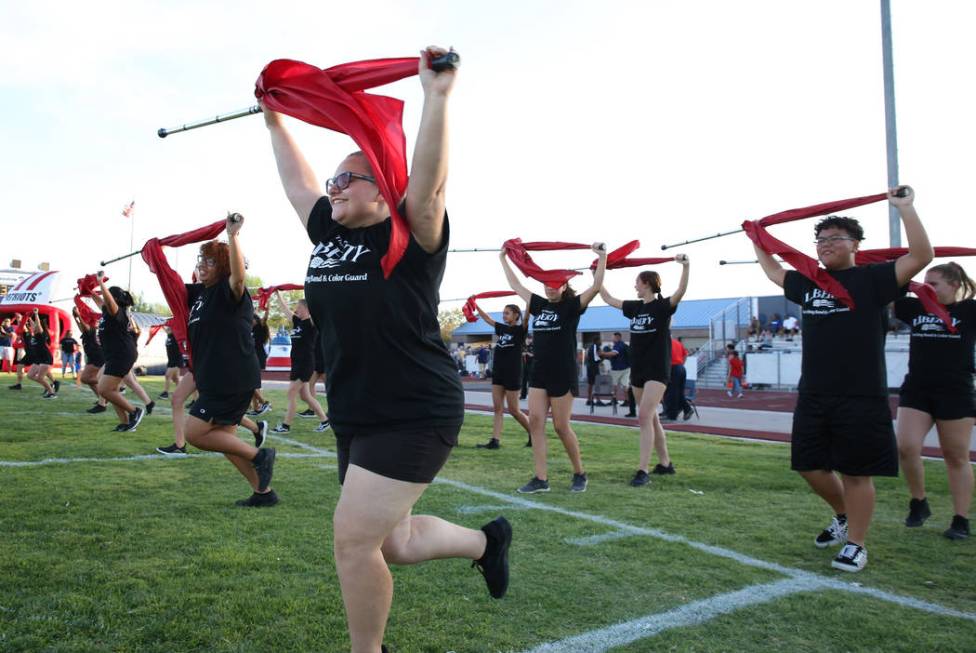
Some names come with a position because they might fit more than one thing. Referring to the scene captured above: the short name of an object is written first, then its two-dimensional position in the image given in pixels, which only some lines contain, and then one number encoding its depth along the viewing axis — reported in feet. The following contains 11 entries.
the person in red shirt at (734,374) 78.89
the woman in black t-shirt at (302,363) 38.29
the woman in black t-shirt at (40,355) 55.83
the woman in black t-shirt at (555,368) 22.33
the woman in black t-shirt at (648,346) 24.23
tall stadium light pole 53.83
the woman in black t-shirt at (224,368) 18.51
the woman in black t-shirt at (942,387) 18.08
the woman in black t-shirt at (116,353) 34.09
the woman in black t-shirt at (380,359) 7.88
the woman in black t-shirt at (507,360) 34.99
